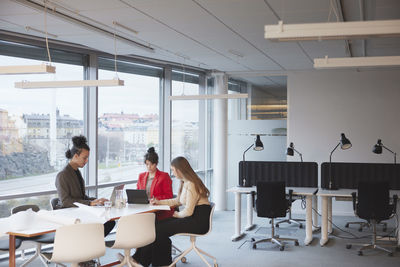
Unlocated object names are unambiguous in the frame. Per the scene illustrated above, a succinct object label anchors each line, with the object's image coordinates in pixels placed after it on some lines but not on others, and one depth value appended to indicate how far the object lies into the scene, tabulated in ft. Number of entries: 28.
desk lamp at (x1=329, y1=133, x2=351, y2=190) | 23.90
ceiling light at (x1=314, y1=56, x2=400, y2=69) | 15.23
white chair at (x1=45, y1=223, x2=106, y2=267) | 13.53
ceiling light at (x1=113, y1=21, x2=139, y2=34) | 17.96
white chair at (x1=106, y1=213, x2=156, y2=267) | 15.39
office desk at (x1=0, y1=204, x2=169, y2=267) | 13.67
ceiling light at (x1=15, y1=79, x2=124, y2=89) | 16.99
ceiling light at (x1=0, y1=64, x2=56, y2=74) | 13.91
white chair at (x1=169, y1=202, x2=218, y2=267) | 18.22
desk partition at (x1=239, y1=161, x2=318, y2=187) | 25.04
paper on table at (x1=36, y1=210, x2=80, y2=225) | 14.62
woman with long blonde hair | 17.92
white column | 33.40
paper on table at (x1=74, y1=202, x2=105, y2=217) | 16.12
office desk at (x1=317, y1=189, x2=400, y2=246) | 22.57
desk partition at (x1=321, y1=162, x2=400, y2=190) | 23.82
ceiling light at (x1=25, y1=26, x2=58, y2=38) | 18.67
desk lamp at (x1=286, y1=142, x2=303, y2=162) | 26.71
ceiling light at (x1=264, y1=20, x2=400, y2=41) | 9.85
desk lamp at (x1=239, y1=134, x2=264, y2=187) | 25.13
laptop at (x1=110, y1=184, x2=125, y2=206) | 17.86
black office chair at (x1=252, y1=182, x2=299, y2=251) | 21.97
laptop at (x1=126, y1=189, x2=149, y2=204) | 18.61
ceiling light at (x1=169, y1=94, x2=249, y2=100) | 24.13
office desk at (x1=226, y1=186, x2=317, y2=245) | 23.24
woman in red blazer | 19.77
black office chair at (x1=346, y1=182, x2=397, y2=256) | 21.08
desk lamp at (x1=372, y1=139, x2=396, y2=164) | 24.62
